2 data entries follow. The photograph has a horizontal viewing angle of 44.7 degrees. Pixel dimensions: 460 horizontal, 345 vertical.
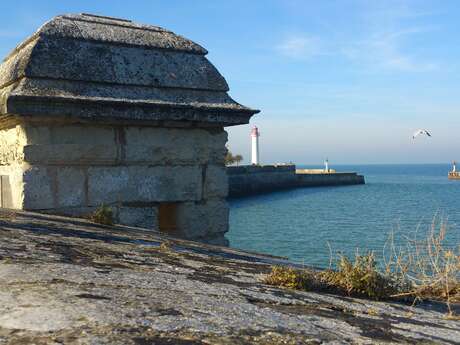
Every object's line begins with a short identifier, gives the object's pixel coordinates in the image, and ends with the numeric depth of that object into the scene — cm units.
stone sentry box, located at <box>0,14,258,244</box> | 387
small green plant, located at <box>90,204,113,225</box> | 381
